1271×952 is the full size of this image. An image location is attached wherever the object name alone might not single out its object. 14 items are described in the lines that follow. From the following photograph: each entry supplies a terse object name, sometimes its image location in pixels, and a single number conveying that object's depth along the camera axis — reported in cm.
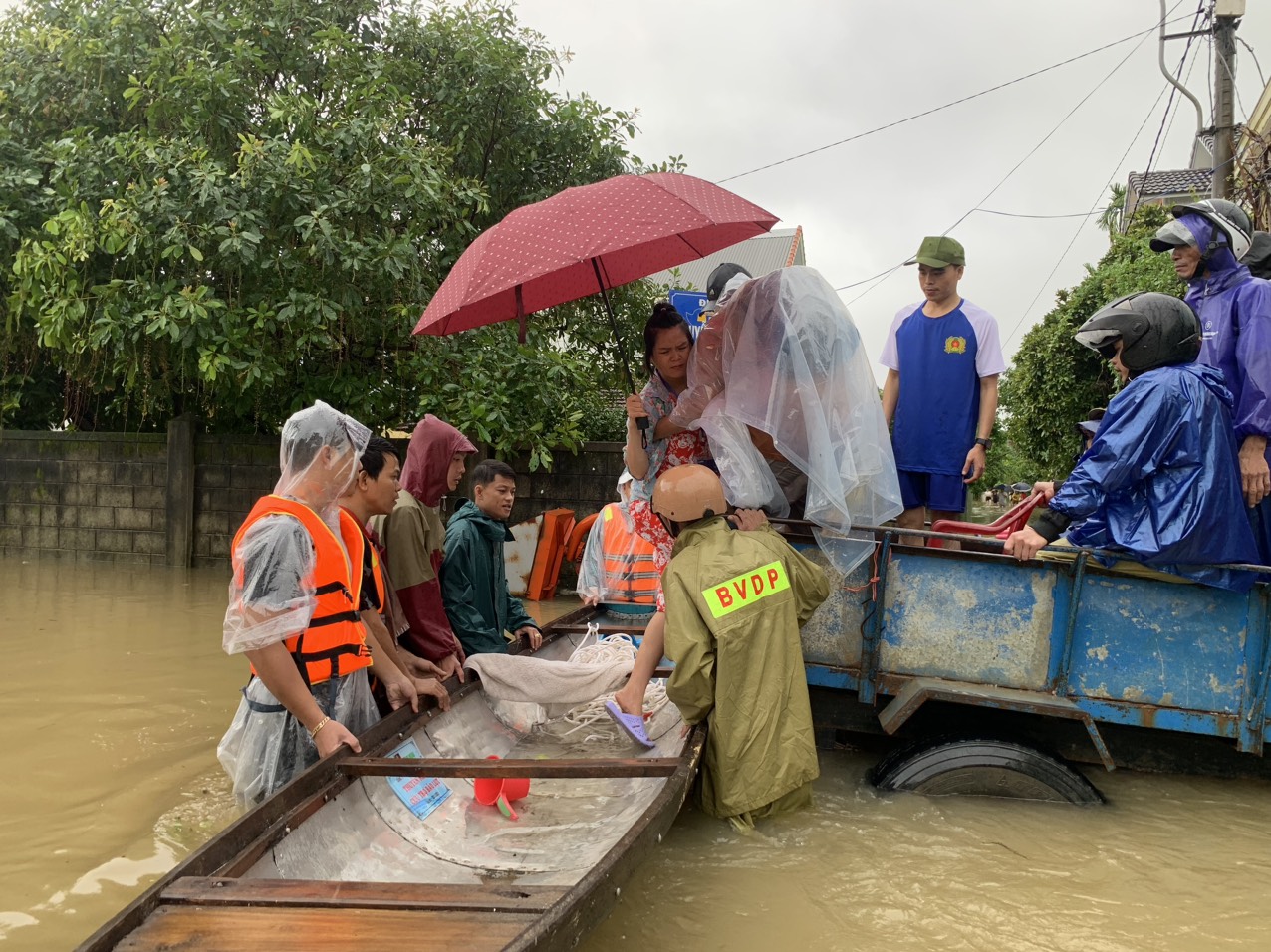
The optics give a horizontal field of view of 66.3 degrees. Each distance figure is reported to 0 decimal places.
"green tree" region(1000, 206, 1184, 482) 948
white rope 439
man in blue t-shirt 460
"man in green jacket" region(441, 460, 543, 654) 476
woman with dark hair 431
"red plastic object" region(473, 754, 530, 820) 358
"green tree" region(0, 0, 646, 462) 757
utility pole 1059
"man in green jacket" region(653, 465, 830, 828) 348
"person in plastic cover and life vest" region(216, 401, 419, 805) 298
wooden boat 219
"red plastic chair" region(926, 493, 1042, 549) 433
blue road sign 686
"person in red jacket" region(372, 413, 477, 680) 423
